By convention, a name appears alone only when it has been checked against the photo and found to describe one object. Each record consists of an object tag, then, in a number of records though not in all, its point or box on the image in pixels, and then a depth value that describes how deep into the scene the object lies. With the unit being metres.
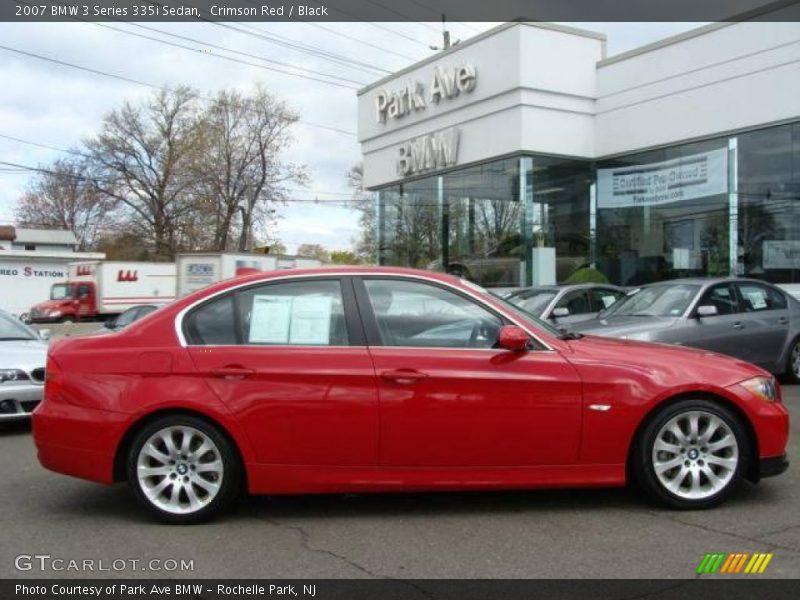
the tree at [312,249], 88.43
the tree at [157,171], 52.97
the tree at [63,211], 63.44
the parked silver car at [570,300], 11.20
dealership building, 16.08
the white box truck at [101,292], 33.66
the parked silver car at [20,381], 7.65
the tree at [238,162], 51.19
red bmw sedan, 4.59
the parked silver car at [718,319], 9.09
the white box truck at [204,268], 23.77
